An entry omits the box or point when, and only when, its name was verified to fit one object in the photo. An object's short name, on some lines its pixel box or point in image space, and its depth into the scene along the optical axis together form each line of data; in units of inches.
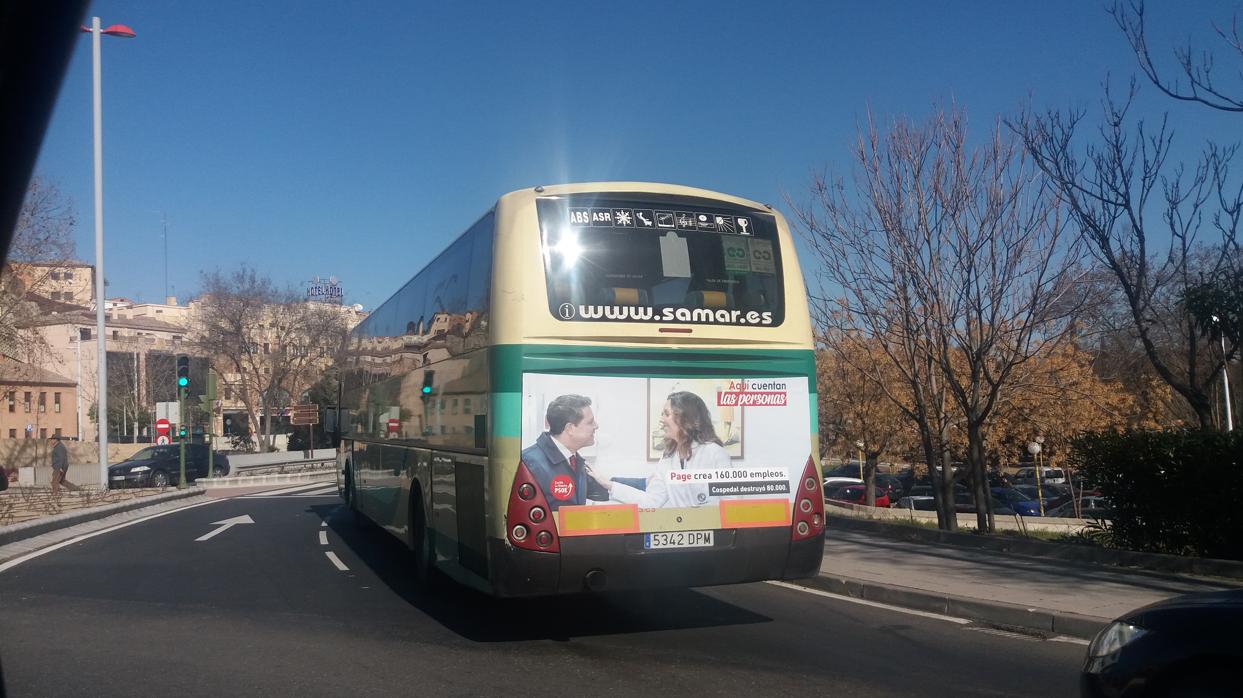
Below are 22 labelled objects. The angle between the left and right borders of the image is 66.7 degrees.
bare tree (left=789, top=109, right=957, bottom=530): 609.9
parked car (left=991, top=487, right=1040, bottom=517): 1256.2
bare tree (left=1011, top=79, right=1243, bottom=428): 495.2
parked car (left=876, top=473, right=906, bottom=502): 1581.0
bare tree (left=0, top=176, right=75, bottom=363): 1216.0
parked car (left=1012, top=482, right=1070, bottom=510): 1391.2
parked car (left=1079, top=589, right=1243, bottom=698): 165.5
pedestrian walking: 995.3
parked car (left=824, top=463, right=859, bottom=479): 2052.2
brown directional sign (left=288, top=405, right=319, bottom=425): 1652.6
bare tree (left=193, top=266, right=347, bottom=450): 2103.8
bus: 287.1
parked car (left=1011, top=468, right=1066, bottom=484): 1711.4
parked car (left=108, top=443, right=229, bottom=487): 1336.1
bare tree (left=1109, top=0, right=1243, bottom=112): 424.9
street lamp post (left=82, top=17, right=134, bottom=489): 1066.1
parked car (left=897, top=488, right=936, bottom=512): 1391.7
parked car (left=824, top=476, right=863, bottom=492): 1547.9
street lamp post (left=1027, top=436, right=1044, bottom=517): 1162.0
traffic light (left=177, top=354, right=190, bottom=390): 1044.5
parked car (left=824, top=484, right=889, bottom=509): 1448.1
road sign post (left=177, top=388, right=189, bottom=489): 1101.5
